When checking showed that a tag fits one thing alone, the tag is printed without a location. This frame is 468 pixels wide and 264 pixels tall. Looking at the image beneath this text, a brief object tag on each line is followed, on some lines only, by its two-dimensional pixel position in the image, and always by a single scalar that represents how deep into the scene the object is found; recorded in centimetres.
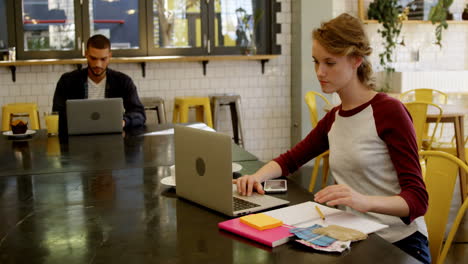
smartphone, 194
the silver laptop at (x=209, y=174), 166
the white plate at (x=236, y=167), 223
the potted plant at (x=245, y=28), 679
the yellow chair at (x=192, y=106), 617
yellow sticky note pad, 150
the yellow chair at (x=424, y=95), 569
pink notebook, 141
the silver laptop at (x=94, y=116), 339
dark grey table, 136
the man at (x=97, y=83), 423
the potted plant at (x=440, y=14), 700
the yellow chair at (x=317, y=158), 452
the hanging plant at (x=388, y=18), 681
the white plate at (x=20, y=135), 343
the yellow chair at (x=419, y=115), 414
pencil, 160
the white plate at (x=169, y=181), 203
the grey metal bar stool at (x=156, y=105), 612
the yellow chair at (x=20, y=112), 584
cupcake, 343
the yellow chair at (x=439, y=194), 199
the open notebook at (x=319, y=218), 152
